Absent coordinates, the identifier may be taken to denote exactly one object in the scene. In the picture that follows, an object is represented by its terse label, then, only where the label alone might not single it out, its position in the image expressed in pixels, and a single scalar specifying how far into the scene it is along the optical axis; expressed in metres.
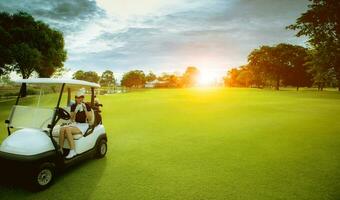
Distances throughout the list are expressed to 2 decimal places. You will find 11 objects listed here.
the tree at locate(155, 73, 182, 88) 157.32
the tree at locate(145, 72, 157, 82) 190.75
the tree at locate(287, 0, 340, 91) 26.98
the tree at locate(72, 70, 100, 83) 164.11
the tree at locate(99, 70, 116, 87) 183.24
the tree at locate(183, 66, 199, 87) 155.25
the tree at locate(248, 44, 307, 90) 73.69
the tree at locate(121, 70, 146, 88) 155.25
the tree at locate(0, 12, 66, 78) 28.73
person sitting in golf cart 6.92
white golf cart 5.26
